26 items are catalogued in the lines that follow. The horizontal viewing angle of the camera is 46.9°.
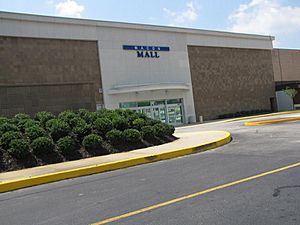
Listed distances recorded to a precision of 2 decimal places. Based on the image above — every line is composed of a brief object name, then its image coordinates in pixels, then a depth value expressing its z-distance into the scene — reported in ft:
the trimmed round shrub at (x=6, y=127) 37.67
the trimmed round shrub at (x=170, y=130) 48.33
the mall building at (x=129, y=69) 82.53
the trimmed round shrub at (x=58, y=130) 38.37
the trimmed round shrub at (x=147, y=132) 44.57
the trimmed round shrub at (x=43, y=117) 43.92
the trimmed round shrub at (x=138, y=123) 45.73
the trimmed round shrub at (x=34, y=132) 36.96
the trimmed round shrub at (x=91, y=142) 38.19
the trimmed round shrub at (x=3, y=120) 40.46
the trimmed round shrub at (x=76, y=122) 41.33
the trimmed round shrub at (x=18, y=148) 33.40
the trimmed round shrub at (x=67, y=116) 43.09
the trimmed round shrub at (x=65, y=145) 36.40
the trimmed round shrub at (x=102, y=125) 41.88
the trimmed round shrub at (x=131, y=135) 41.91
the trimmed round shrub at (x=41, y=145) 34.68
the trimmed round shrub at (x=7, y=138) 34.81
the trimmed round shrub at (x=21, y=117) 45.77
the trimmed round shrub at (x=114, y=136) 40.63
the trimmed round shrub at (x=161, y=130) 46.19
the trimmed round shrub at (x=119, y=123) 43.91
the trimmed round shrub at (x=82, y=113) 47.44
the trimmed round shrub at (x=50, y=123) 40.45
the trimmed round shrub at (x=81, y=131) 39.68
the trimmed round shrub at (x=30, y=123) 40.60
